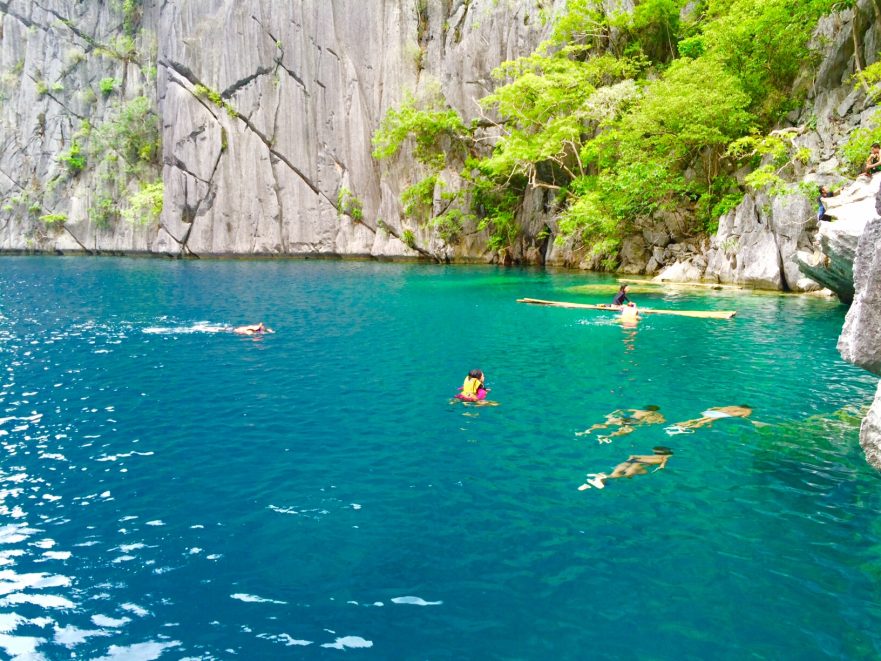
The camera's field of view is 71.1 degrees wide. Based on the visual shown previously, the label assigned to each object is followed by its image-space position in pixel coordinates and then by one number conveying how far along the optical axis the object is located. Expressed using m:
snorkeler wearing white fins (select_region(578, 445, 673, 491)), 9.41
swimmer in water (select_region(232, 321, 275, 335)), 21.66
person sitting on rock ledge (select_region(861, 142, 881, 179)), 19.25
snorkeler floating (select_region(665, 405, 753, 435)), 11.77
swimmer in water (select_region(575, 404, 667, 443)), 11.63
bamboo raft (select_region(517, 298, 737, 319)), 23.98
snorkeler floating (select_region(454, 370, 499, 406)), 13.53
